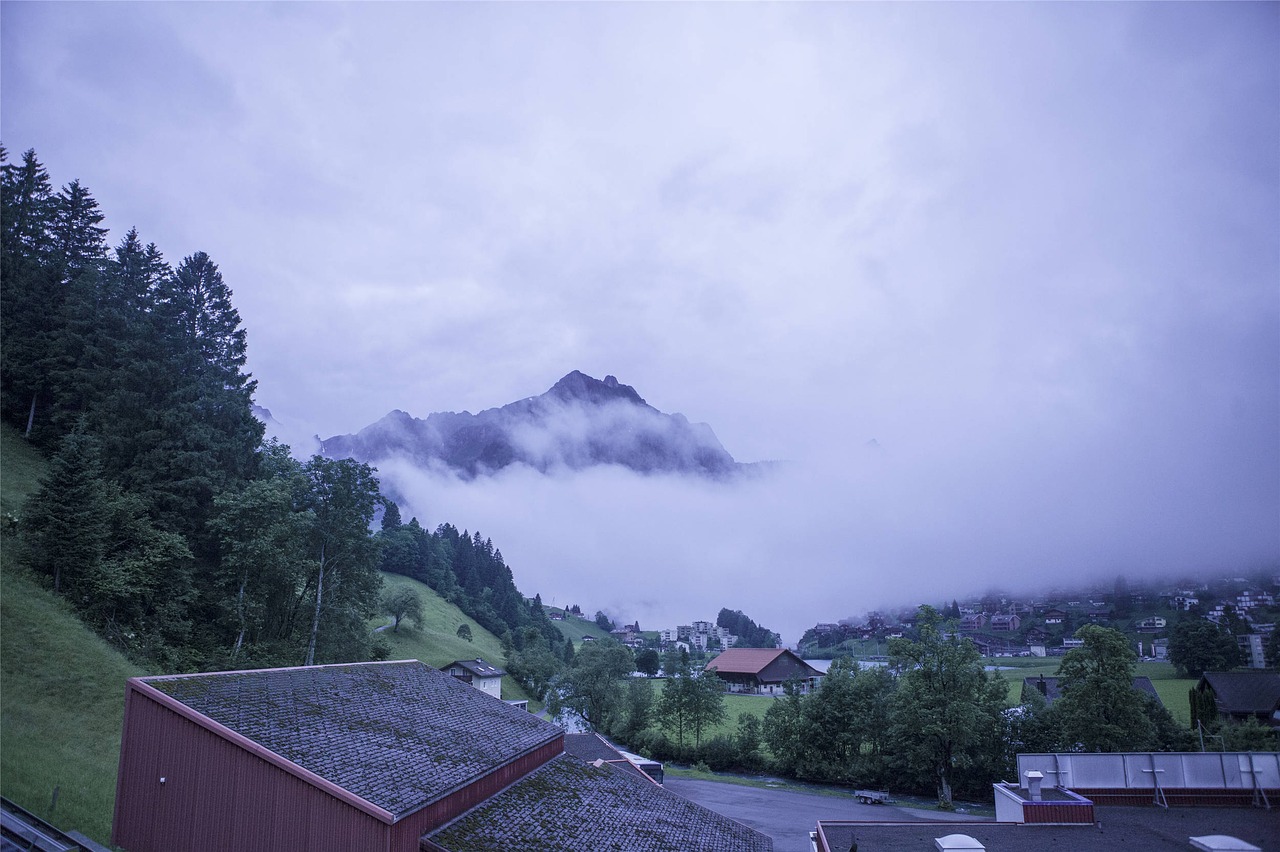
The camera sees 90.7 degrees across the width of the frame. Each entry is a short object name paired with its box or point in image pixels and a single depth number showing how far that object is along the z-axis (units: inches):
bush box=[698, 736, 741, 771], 1770.4
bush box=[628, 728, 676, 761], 1882.4
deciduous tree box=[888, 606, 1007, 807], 1270.9
